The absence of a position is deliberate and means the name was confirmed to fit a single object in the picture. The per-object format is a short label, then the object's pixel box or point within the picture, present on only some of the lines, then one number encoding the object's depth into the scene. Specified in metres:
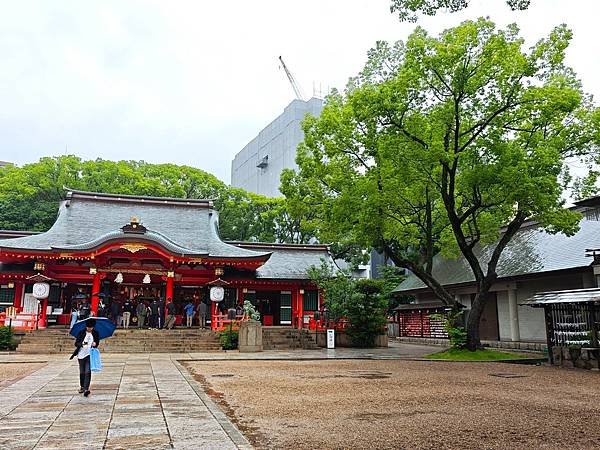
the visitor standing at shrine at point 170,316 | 23.33
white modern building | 54.78
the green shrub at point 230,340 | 21.48
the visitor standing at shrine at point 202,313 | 23.75
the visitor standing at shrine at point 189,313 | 24.53
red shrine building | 22.92
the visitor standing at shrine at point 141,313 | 24.28
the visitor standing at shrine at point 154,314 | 24.36
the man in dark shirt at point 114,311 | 24.12
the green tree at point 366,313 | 23.53
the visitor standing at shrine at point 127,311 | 24.34
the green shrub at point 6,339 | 20.03
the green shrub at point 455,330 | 18.83
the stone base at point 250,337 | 20.77
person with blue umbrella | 8.95
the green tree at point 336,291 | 23.44
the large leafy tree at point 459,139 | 16.88
